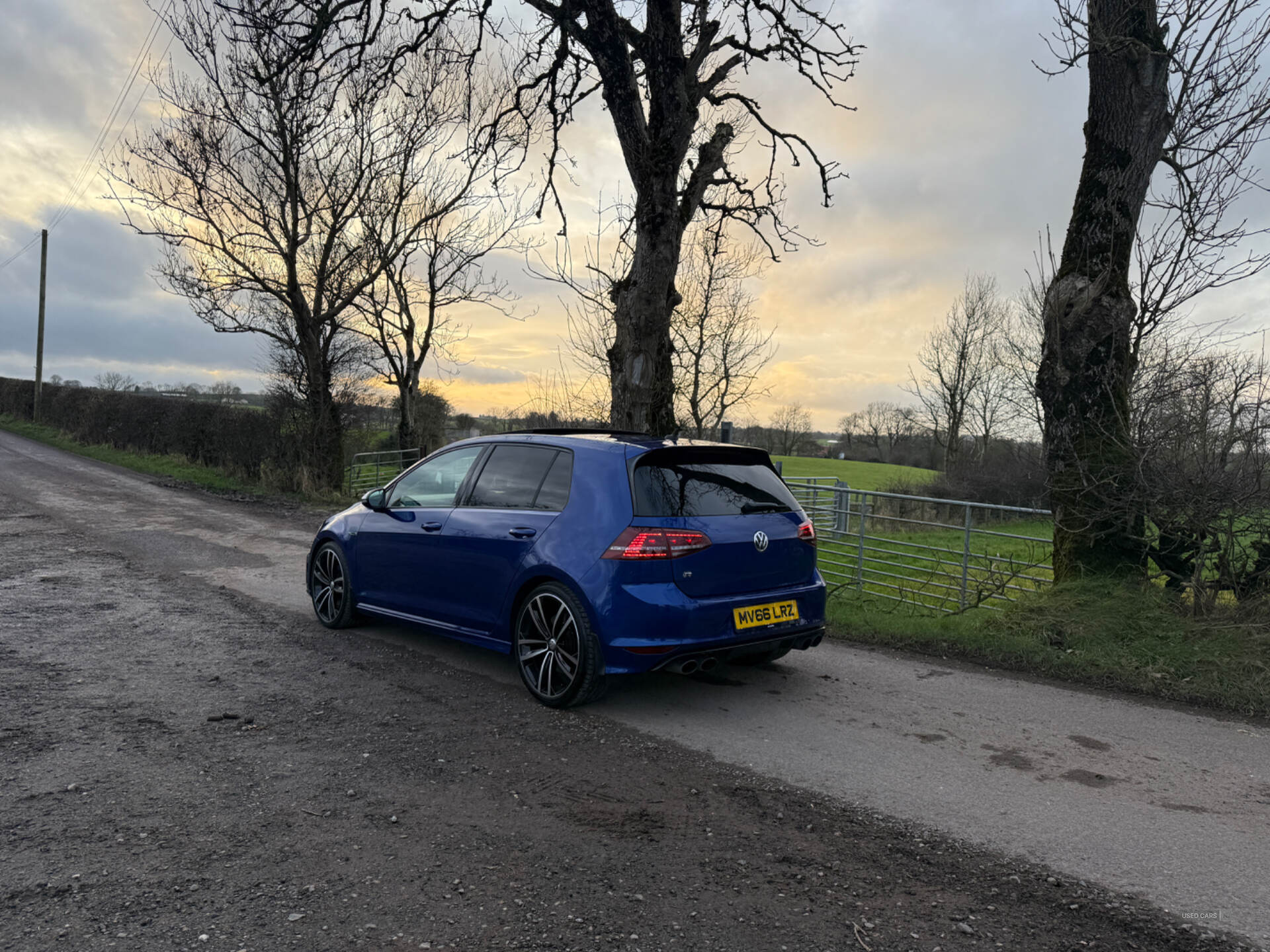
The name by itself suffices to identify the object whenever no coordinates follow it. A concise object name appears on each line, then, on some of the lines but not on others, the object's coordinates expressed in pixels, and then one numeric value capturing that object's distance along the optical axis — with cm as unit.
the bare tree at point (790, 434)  5531
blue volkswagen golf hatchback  486
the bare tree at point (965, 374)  4369
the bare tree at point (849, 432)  6669
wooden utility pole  3862
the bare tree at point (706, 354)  2506
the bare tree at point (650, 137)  1018
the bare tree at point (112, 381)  3381
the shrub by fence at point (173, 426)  2078
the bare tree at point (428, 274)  2052
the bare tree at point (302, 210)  1811
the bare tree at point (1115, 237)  757
